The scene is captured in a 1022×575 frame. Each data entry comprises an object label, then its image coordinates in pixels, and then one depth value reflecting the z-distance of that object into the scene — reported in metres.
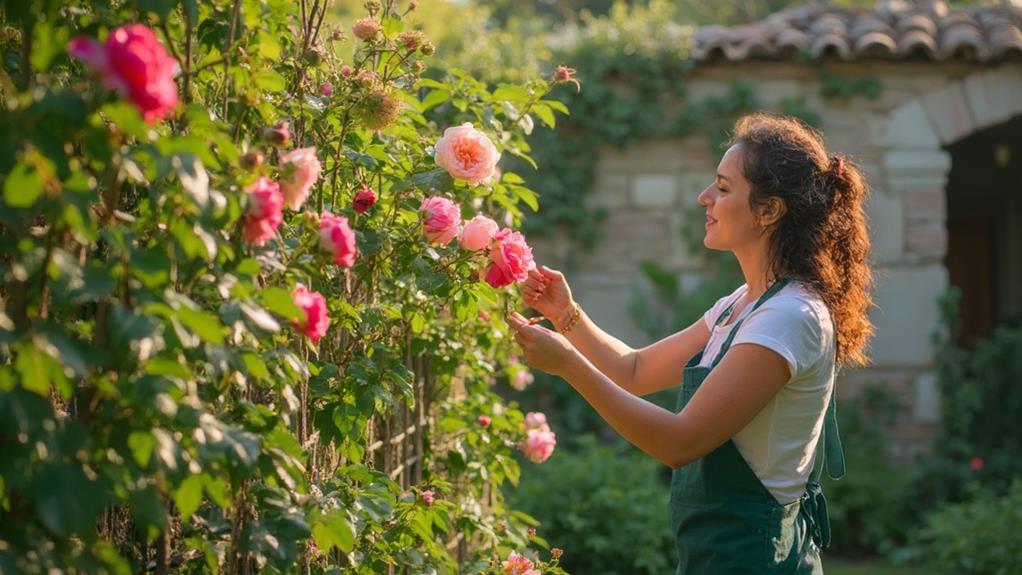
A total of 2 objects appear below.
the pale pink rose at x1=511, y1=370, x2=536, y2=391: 3.26
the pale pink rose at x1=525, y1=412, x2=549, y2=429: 3.10
